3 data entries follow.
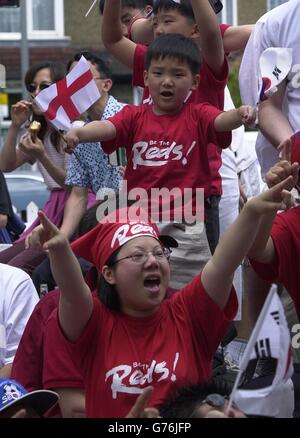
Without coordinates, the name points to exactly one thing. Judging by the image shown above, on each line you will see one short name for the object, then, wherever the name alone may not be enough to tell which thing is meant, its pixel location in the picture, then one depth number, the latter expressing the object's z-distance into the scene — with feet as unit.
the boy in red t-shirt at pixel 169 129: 34.17
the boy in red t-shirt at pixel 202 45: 35.14
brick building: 171.94
